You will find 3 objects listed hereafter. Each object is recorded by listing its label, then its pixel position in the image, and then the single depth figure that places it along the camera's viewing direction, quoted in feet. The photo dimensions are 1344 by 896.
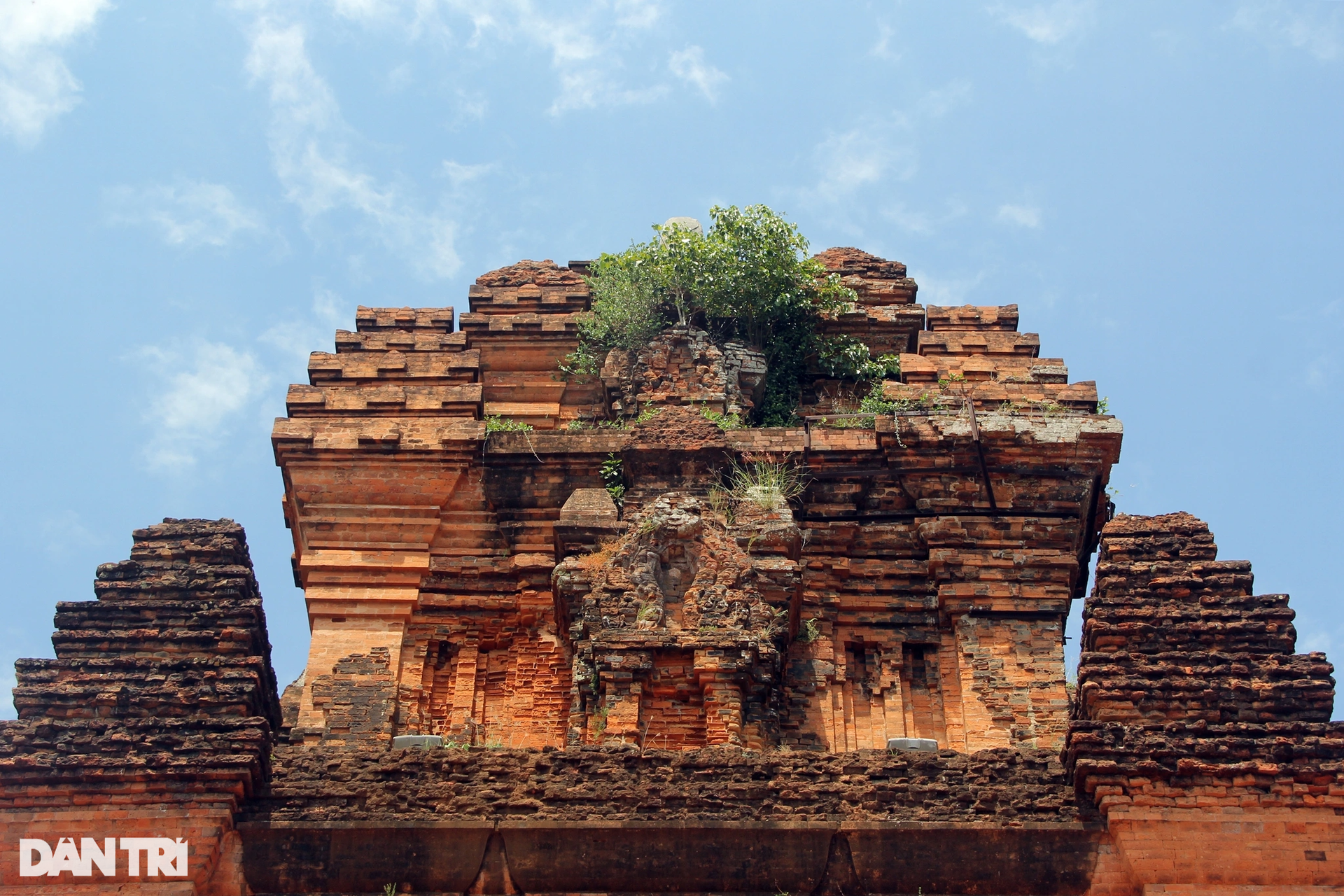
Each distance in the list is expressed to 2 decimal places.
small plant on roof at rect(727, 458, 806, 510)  57.57
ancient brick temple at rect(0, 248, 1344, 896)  43.47
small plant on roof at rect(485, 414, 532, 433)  62.34
